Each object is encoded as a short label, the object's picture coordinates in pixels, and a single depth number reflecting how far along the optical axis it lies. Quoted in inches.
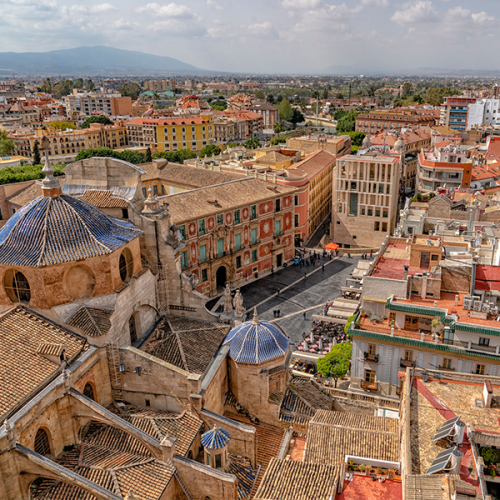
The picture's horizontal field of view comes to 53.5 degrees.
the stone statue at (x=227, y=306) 1286.9
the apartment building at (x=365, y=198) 2780.5
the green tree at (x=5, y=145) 4704.7
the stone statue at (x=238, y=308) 1267.1
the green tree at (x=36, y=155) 4202.8
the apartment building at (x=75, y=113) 7481.8
